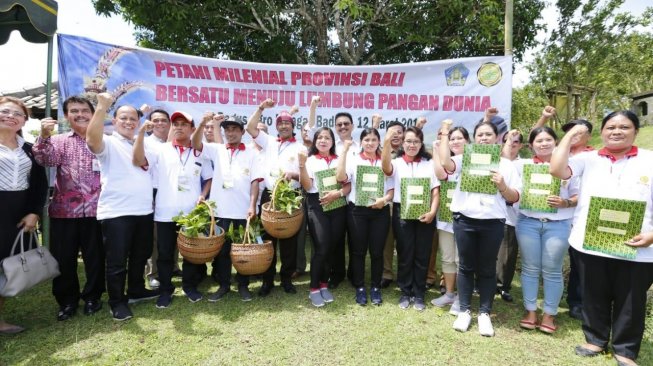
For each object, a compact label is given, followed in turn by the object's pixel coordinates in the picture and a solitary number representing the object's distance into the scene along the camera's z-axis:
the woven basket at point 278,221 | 3.64
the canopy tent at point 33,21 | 3.96
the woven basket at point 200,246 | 3.52
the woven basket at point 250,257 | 3.62
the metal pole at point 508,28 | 5.70
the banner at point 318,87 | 5.52
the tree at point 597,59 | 12.47
